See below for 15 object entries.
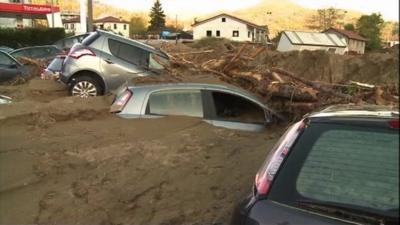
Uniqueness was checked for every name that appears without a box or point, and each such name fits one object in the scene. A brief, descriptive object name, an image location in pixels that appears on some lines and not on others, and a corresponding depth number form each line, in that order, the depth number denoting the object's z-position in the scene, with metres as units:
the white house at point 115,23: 129.62
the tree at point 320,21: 92.00
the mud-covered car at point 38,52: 23.06
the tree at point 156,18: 134.25
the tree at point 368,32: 64.47
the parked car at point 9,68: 18.16
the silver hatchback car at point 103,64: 12.74
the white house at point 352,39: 67.10
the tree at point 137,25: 151.00
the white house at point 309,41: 53.88
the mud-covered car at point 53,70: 15.29
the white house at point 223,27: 110.00
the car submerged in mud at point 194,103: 7.98
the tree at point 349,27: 86.16
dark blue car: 2.82
